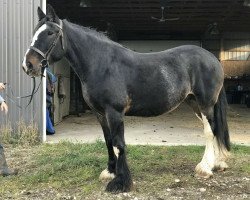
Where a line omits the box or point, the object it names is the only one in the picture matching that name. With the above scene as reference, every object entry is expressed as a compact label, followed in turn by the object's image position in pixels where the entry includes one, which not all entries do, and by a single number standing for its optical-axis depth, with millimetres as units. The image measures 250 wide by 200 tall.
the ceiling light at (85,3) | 6372
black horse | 2489
